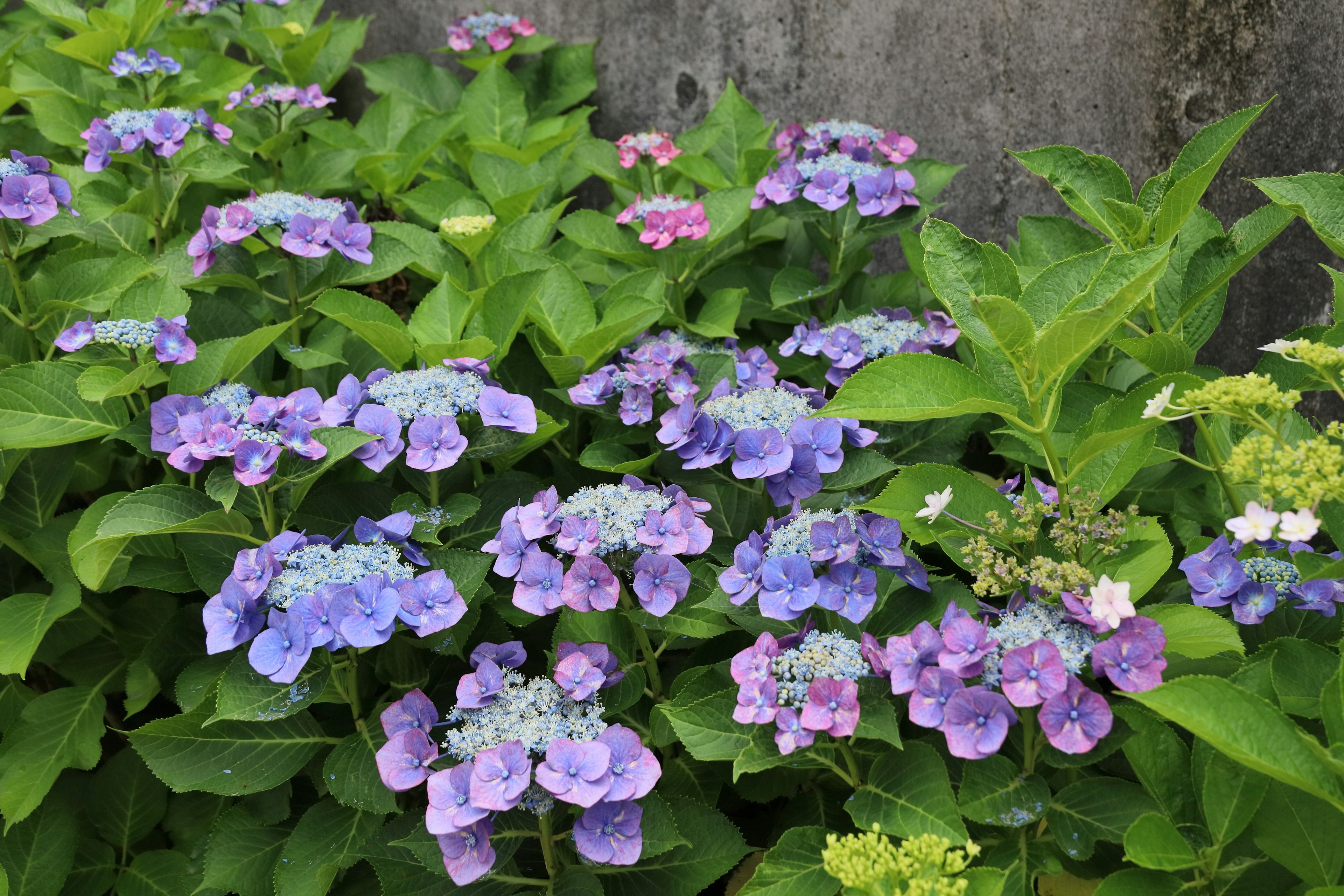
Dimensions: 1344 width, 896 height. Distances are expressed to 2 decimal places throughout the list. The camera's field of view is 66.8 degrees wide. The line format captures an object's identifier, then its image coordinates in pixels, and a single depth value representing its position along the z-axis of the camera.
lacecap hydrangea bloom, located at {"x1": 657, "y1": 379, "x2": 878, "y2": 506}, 1.54
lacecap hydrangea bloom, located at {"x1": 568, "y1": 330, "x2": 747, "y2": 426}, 1.77
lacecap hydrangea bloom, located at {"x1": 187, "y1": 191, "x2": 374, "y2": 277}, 1.86
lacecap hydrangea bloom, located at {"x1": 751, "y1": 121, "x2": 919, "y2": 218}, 2.10
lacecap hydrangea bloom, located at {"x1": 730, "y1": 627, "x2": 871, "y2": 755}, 1.19
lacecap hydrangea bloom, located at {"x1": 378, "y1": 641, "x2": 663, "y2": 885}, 1.22
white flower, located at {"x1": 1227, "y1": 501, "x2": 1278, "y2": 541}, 1.09
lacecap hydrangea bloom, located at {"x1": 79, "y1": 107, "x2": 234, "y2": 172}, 2.09
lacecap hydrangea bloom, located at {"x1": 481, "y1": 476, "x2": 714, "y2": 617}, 1.37
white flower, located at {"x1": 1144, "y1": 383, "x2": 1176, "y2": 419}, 1.19
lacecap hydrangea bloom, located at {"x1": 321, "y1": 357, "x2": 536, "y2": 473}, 1.55
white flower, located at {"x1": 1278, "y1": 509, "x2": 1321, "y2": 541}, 1.05
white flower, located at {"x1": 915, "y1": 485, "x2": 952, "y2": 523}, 1.34
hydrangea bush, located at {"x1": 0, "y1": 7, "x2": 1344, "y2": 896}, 1.20
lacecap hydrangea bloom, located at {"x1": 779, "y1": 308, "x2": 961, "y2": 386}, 1.93
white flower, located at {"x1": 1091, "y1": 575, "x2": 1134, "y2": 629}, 1.12
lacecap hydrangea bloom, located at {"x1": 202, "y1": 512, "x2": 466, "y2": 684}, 1.31
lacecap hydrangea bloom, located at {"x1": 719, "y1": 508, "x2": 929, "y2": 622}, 1.32
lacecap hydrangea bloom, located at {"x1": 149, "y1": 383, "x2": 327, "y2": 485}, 1.47
